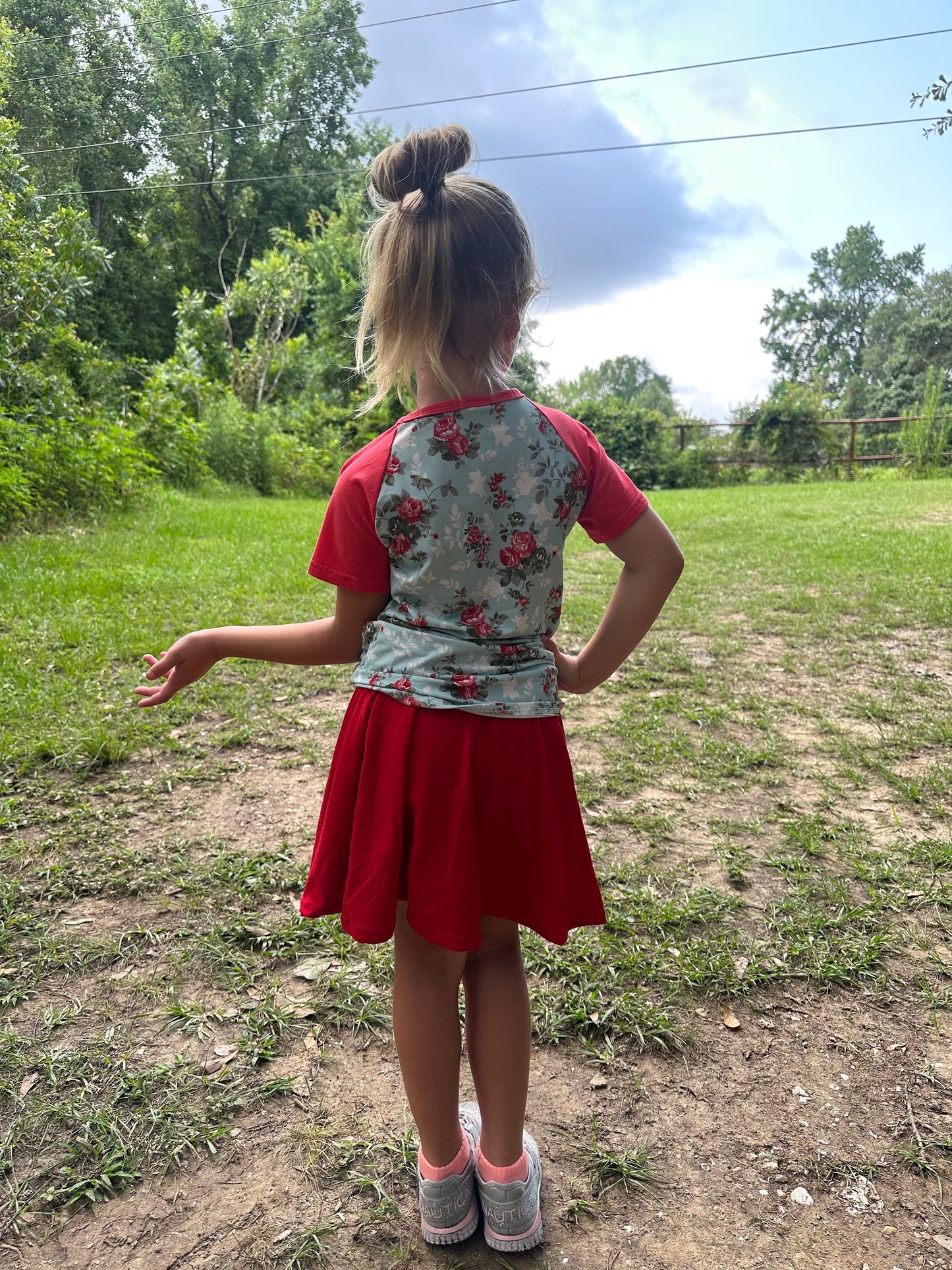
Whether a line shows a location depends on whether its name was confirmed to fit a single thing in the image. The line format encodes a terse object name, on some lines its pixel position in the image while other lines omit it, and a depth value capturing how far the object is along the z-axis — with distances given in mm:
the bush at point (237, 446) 11141
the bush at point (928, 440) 14906
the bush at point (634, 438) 17469
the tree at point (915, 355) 30469
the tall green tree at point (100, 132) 22984
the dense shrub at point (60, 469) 6090
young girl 1077
